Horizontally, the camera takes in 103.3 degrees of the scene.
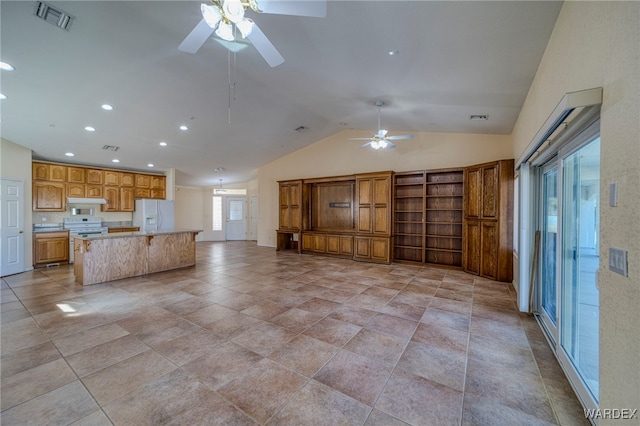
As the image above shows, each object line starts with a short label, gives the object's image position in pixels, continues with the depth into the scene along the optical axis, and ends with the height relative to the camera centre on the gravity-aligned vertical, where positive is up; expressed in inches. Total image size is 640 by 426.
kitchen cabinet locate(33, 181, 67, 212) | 248.7 +13.5
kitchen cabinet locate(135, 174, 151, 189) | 321.7 +38.4
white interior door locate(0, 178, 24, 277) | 213.8 -14.7
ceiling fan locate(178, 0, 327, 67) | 75.0 +61.8
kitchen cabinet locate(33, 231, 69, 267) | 243.6 -37.5
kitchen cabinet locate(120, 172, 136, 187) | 309.4 +38.5
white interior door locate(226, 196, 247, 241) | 475.2 -13.1
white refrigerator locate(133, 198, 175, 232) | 311.7 -5.6
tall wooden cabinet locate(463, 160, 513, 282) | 191.5 -6.3
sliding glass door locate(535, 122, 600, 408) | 75.6 -18.0
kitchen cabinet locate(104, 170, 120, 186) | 297.0 +38.8
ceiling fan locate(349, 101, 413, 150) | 198.0 +57.9
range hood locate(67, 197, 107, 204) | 269.7 +10.7
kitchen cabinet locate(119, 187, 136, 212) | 308.7 +13.8
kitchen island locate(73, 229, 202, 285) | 192.1 -37.5
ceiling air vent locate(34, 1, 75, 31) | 101.3 +81.1
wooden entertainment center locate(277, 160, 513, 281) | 200.2 -5.3
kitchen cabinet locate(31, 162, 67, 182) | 248.6 +38.7
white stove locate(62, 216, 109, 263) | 267.3 -17.4
